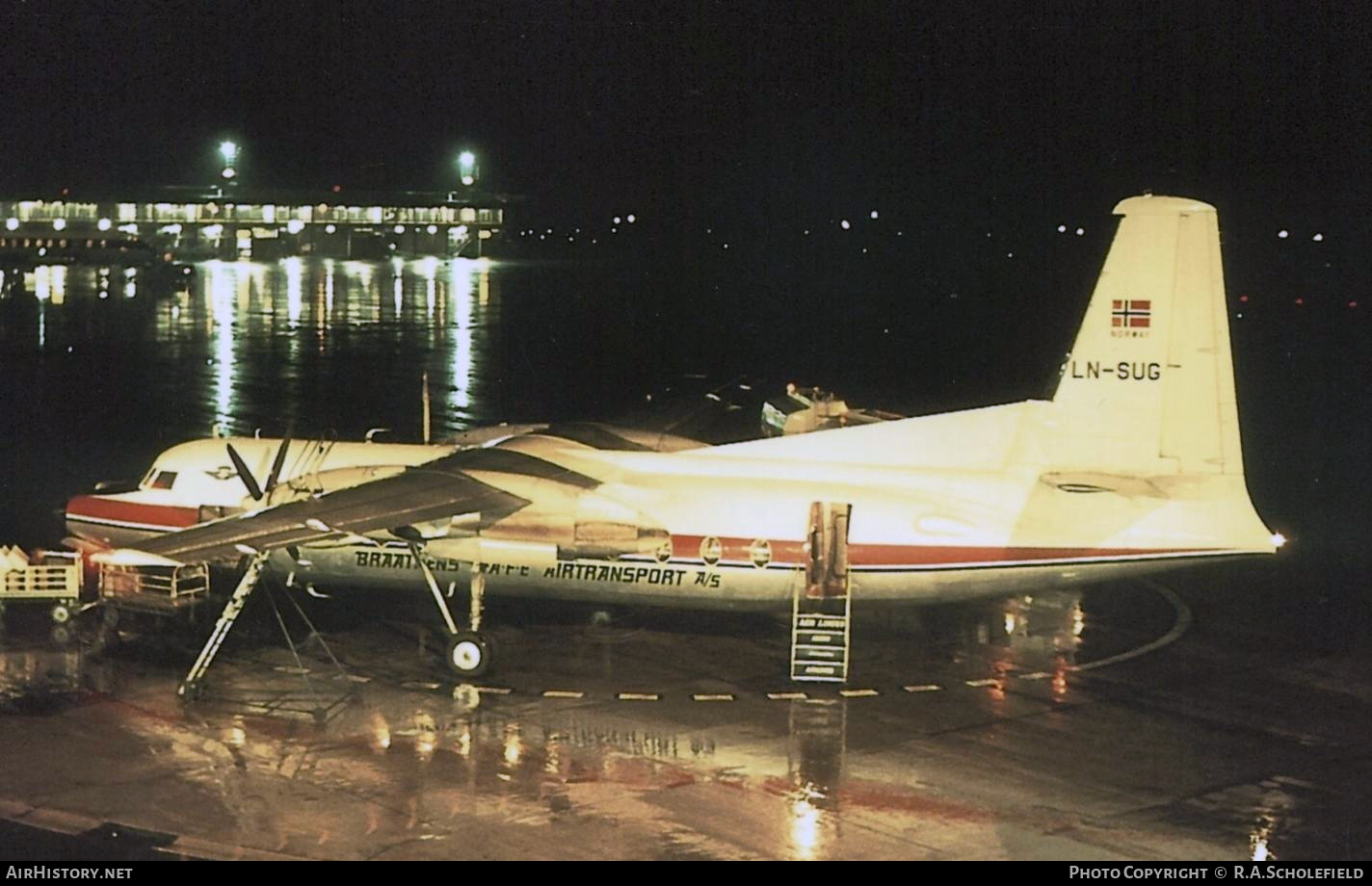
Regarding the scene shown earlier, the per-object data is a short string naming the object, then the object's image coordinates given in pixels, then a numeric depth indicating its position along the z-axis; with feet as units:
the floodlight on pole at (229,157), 588.50
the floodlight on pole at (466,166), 639.76
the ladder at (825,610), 75.51
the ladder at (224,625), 71.84
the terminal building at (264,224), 500.74
